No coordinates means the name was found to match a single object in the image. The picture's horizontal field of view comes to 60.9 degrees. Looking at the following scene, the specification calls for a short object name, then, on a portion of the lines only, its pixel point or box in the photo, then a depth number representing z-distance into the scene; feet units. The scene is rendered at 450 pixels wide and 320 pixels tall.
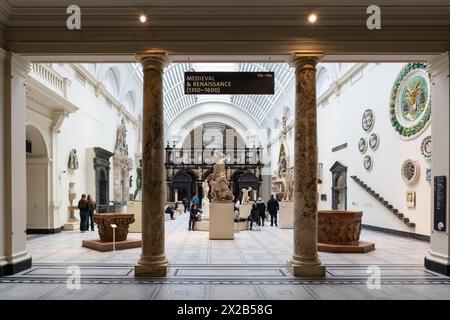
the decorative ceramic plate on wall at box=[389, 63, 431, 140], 36.63
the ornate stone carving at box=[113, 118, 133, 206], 70.90
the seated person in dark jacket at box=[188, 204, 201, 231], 49.87
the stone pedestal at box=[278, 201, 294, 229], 52.83
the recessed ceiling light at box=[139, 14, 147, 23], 20.76
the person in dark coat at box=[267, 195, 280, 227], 56.65
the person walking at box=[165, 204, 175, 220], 71.31
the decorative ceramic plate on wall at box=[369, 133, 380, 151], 46.85
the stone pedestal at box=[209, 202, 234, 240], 39.86
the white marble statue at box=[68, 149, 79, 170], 48.83
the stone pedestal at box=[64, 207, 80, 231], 46.68
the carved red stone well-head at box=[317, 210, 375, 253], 30.55
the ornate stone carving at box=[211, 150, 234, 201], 42.37
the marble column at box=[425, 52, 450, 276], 21.86
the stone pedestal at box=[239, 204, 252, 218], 64.13
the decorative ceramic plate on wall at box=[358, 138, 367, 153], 50.44
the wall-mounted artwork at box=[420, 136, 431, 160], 35.70
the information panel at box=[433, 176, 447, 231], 22.03
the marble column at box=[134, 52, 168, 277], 21.57
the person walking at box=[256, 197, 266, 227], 56.95
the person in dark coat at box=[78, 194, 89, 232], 45.38
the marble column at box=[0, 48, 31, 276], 21.71
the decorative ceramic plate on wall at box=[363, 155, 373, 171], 48.66
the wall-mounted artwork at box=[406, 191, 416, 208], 38.42
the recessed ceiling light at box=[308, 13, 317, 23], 20.76
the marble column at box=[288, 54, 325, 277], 21.52
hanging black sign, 23.38
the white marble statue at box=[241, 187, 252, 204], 68.80
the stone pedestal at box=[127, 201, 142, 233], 46.16
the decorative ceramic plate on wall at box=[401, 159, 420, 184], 37.96
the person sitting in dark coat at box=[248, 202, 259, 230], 52.47
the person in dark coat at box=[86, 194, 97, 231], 46.71
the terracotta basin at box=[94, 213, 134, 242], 32.40
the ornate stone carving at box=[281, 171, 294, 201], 57.82
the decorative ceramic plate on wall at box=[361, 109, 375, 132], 48.39
